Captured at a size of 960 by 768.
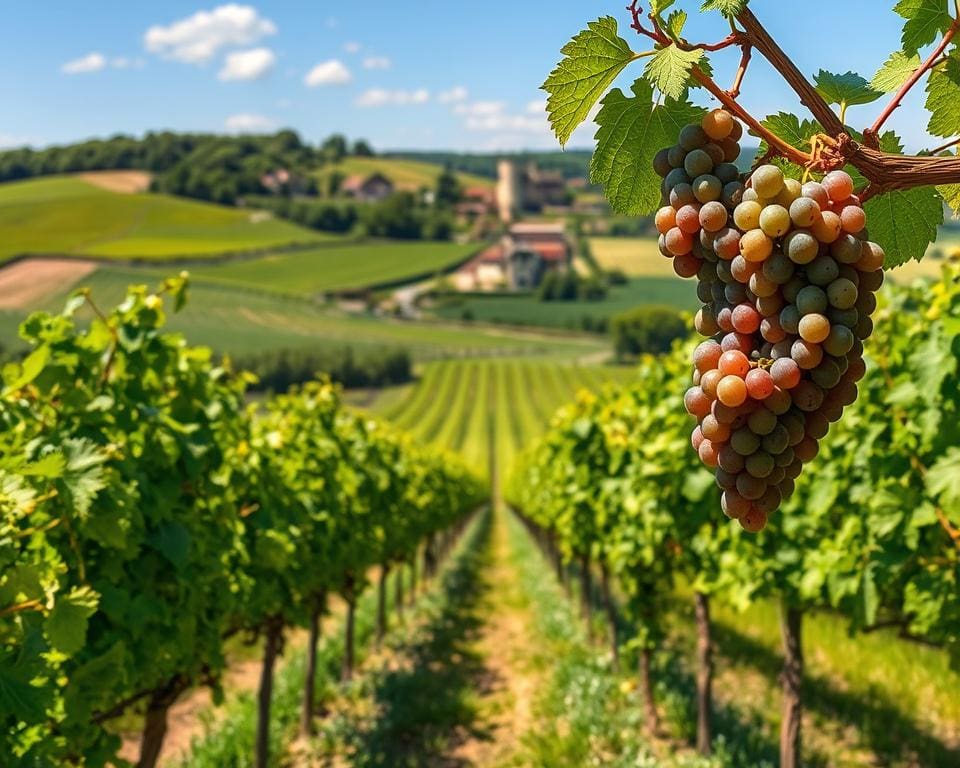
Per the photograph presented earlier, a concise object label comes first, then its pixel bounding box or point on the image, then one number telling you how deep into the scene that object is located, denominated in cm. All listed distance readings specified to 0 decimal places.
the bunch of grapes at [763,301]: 120
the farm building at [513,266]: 11938
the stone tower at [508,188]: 17288
